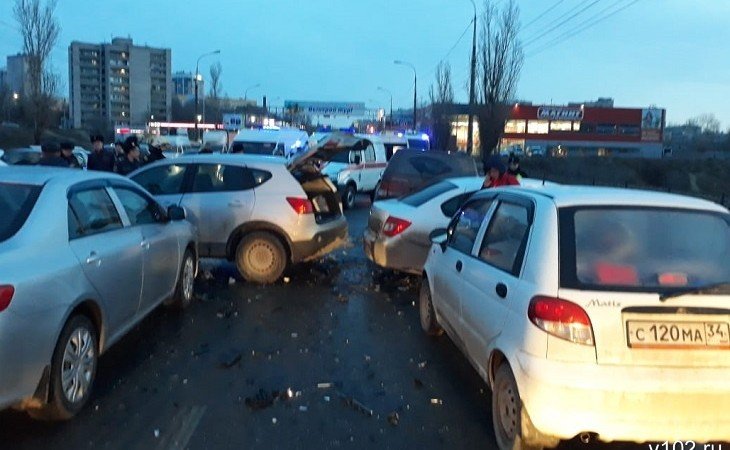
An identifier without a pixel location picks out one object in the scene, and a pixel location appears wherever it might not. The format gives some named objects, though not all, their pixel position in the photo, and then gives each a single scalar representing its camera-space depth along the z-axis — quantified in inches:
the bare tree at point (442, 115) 1919.3
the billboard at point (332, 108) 2588.6
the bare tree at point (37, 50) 1203.2
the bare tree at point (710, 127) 5949.8
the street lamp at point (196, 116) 2088.3
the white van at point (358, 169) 820.0
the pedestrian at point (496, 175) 348.3
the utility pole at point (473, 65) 1109.1
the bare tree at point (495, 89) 1285.7
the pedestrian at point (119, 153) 495.5
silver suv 364.5
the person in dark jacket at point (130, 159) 482.6
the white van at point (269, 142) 949.2
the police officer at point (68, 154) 416.1
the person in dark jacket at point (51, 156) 389.1
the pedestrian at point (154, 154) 567.9
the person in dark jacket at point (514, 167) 429.5
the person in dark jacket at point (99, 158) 454.9
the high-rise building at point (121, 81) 4845.0
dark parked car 580.7
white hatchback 148.3
